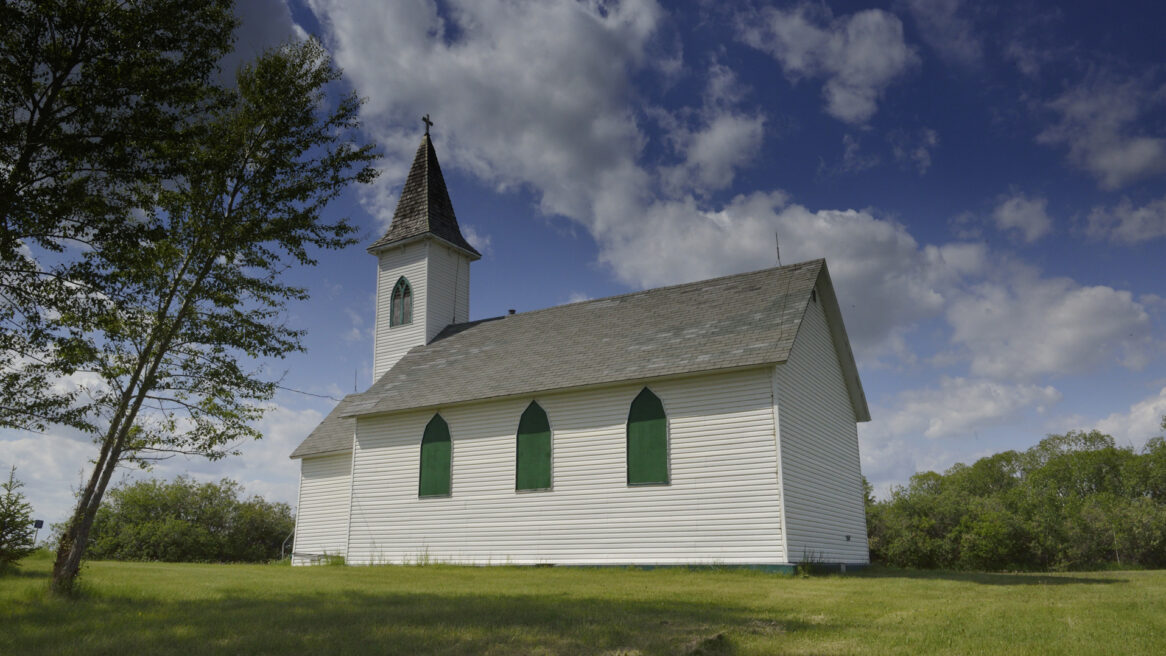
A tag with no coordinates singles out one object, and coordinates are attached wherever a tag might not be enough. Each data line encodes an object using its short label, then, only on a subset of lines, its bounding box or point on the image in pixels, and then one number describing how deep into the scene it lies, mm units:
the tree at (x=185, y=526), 30219
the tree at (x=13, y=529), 11727
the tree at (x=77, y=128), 10805
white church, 17719
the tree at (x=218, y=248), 12461
